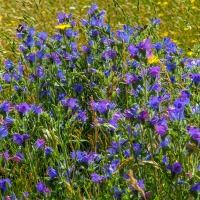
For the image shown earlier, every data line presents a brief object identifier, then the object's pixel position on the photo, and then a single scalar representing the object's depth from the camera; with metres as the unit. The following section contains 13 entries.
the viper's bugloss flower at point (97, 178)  4.02
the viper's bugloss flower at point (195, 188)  3.64
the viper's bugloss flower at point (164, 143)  3.88
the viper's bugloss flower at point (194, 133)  3.56
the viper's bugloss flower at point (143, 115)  3.73
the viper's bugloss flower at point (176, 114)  3.72
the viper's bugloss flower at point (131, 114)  3.88
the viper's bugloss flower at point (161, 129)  3.79
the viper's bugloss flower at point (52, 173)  4.10
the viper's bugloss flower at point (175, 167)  3.72
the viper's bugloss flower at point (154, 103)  3.96
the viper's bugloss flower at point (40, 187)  4.17
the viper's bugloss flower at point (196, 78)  4.45
